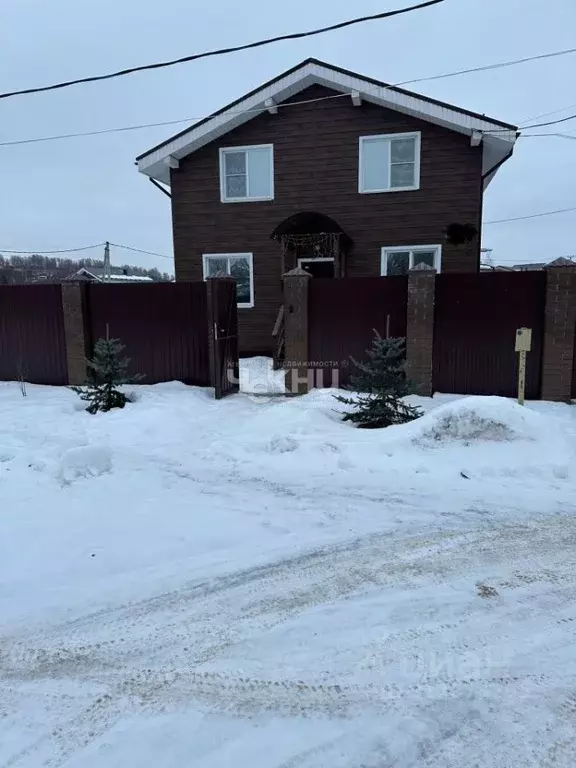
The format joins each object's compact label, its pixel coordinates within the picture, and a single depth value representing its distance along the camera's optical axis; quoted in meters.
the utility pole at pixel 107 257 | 35.59
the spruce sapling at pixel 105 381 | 7.63
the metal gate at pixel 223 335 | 8.79
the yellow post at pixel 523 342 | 6.96
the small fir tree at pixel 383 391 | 6.65
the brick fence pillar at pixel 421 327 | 8.59
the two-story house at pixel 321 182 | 12.67
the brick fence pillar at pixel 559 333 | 8.11
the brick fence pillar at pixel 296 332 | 9.16
